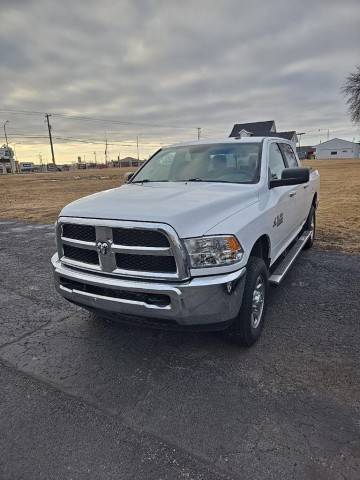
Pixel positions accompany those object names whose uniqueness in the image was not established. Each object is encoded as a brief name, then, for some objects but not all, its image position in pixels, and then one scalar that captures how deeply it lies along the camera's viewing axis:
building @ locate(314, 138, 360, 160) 106.04
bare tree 40.46
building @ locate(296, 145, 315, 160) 97.66
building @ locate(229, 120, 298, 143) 56.51
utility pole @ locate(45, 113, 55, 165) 72.75
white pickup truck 2.68
